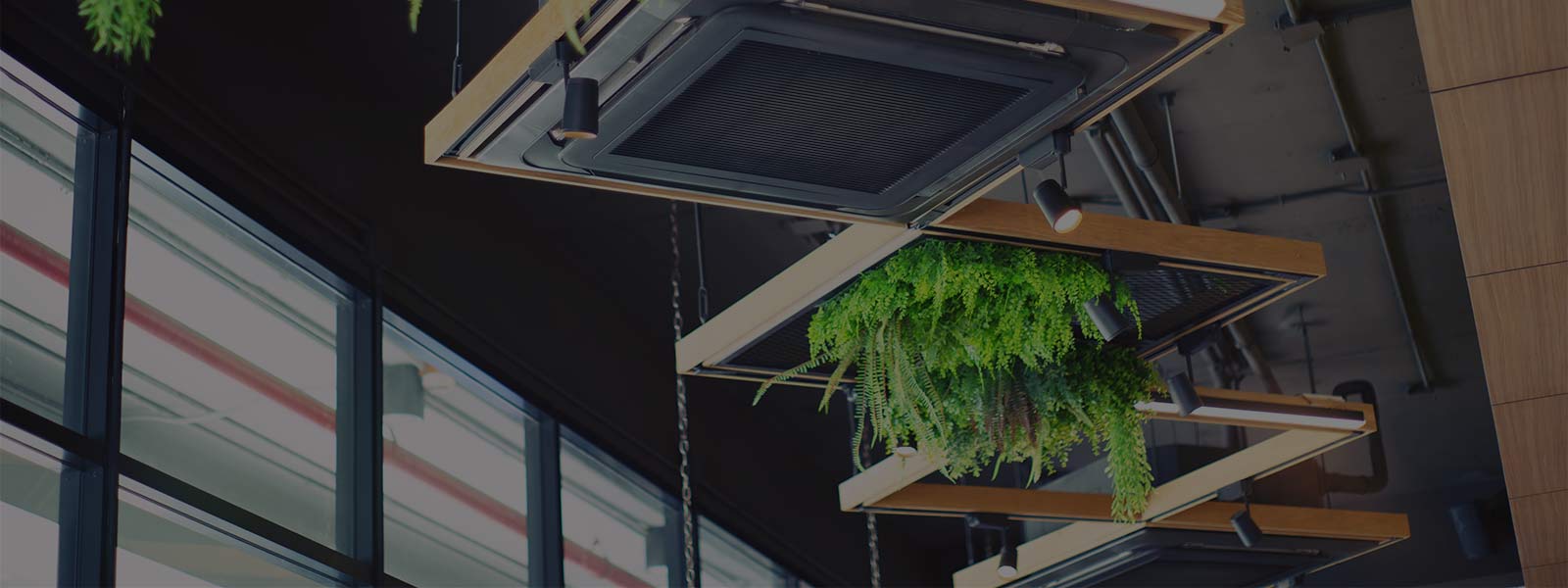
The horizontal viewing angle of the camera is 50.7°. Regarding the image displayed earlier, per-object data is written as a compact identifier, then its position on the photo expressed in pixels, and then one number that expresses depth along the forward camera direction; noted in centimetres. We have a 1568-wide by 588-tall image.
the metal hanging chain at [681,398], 548
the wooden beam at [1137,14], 246
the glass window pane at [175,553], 404
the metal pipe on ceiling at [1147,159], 589
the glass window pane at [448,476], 545
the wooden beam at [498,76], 252
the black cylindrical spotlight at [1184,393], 493
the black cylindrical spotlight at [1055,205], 357
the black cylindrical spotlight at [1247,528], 593
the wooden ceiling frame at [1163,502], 536
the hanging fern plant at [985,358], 387
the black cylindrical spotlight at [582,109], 250
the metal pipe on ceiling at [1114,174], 589
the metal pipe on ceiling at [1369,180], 564
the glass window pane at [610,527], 676
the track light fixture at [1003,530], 596
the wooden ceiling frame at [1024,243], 371
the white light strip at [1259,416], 503
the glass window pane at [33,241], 380
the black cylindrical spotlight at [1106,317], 396
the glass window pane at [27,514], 363
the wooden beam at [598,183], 287
